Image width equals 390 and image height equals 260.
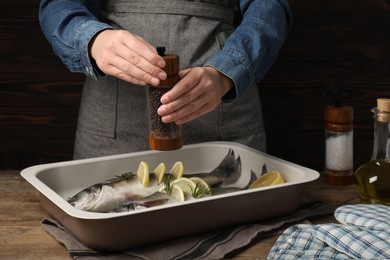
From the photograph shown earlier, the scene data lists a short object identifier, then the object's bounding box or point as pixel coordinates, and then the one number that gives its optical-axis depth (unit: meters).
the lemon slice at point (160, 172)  1.56
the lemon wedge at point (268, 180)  1.57
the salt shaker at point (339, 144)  1.64
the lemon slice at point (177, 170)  1.59
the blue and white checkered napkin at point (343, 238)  1.28
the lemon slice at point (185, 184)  1.51
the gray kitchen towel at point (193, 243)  1.37
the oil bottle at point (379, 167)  1.50
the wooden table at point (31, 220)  1.37
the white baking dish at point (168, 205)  1.36
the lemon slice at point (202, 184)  1.51
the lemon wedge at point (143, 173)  1.54
